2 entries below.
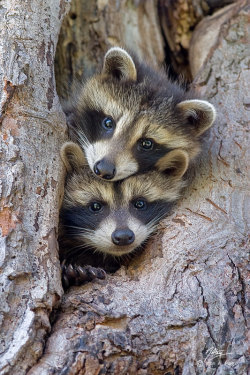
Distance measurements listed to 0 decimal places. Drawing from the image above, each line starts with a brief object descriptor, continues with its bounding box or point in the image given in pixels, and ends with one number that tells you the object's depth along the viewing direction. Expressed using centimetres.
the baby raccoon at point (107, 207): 716
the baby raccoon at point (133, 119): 711
